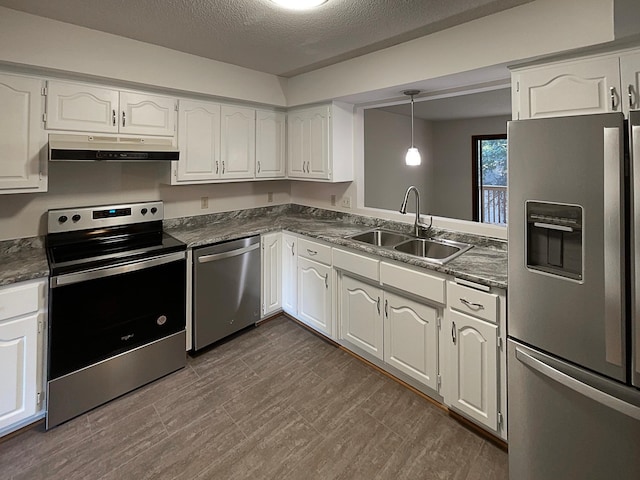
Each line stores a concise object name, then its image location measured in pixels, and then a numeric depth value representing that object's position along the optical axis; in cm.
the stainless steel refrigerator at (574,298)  124
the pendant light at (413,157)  288
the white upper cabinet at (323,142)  320
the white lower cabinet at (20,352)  187
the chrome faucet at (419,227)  280
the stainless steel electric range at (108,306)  204
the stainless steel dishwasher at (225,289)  271
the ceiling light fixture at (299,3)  174
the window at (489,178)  570
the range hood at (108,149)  214
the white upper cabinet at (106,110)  223
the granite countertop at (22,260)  189
